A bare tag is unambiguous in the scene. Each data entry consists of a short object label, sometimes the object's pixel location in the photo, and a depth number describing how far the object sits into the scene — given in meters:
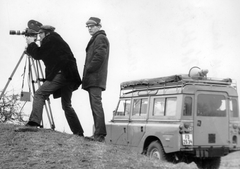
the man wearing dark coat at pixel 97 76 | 7.54
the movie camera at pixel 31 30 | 8.01
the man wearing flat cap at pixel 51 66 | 7.52
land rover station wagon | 10.27
